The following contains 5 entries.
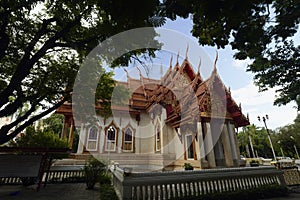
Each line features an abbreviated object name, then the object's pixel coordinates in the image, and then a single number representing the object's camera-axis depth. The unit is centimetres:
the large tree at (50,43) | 196
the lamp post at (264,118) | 2524
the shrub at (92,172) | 643
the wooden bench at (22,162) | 590
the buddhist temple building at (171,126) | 984
